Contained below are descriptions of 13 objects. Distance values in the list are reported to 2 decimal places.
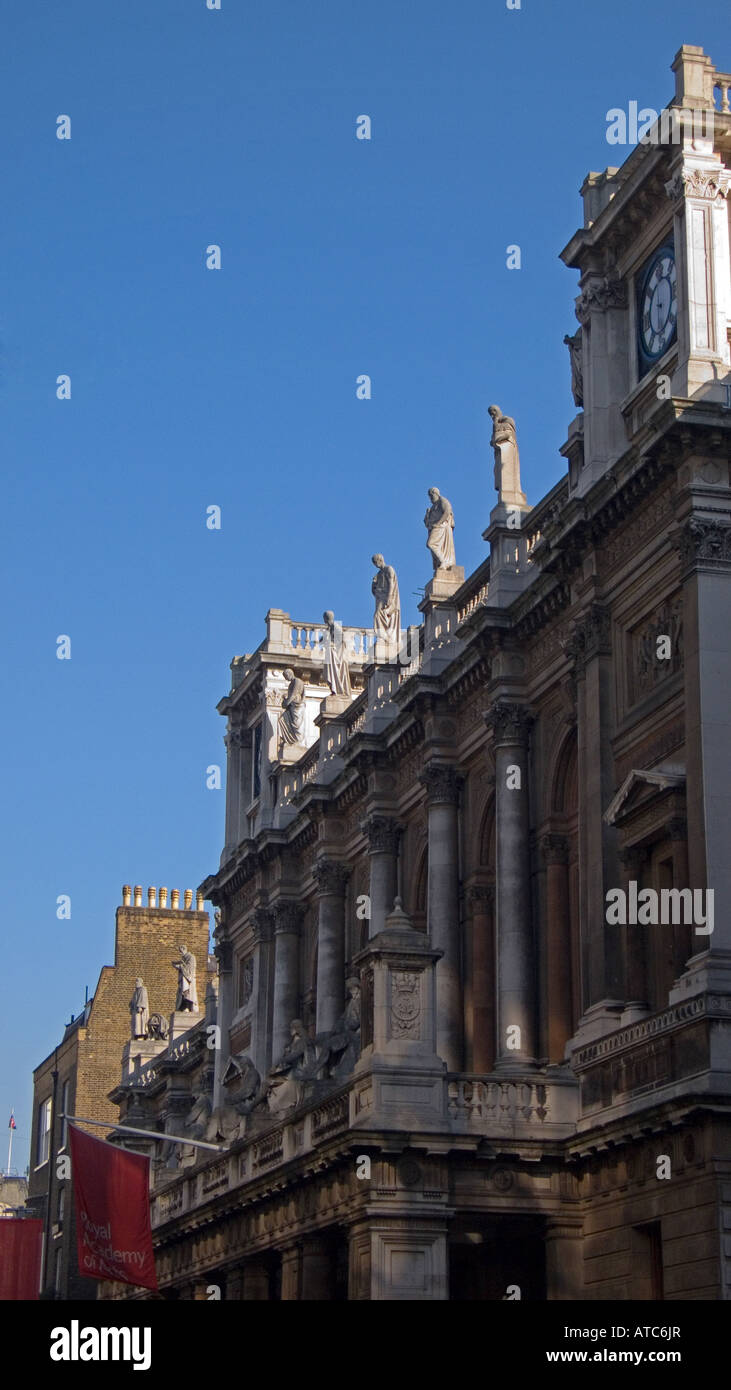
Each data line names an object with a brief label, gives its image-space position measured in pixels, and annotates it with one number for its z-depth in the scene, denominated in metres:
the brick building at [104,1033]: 92.75
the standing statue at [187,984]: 82.19
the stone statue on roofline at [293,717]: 63.50
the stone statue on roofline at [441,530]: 49.88
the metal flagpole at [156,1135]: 41.68
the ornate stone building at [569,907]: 33.97
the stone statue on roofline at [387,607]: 54.09
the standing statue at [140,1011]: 85.12
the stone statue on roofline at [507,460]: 45.38
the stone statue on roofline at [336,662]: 59.12
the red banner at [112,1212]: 40.28
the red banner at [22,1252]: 82.12
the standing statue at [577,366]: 42.03
